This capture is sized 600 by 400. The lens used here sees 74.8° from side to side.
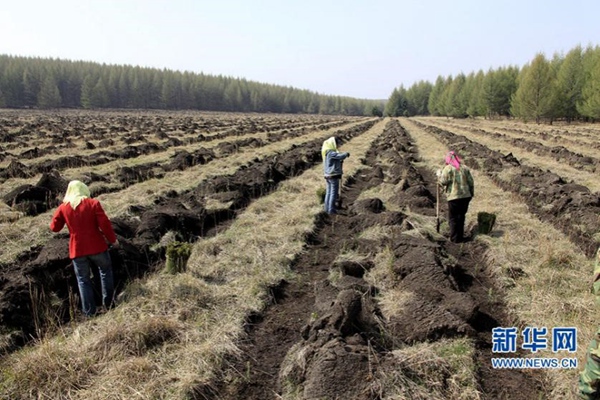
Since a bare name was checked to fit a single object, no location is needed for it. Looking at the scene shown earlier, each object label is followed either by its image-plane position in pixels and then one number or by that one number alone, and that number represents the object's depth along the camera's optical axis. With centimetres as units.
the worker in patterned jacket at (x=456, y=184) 775
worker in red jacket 515
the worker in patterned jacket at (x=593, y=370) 317
